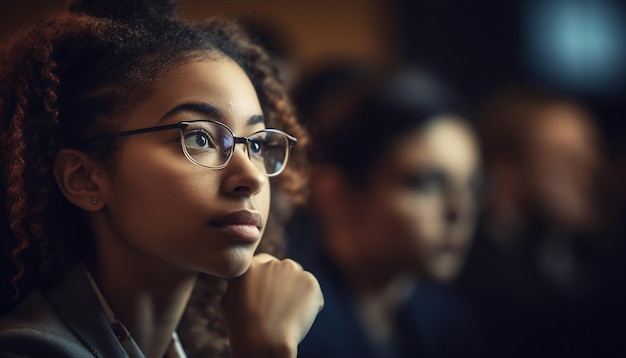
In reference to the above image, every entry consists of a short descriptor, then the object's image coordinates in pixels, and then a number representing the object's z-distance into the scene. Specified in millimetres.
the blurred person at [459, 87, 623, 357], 2863
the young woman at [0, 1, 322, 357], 1734
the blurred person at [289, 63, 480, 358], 2298
